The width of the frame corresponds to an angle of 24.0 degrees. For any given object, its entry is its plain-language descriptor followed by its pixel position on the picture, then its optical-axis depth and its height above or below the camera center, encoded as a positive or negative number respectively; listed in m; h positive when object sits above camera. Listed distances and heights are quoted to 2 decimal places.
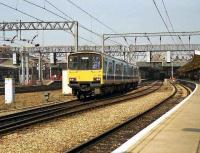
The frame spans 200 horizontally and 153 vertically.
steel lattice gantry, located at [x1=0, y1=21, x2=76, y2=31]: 51.47 +5.18
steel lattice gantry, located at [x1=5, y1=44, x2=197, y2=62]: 91.56 +4.72
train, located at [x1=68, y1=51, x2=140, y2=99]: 29.81 -0.09
